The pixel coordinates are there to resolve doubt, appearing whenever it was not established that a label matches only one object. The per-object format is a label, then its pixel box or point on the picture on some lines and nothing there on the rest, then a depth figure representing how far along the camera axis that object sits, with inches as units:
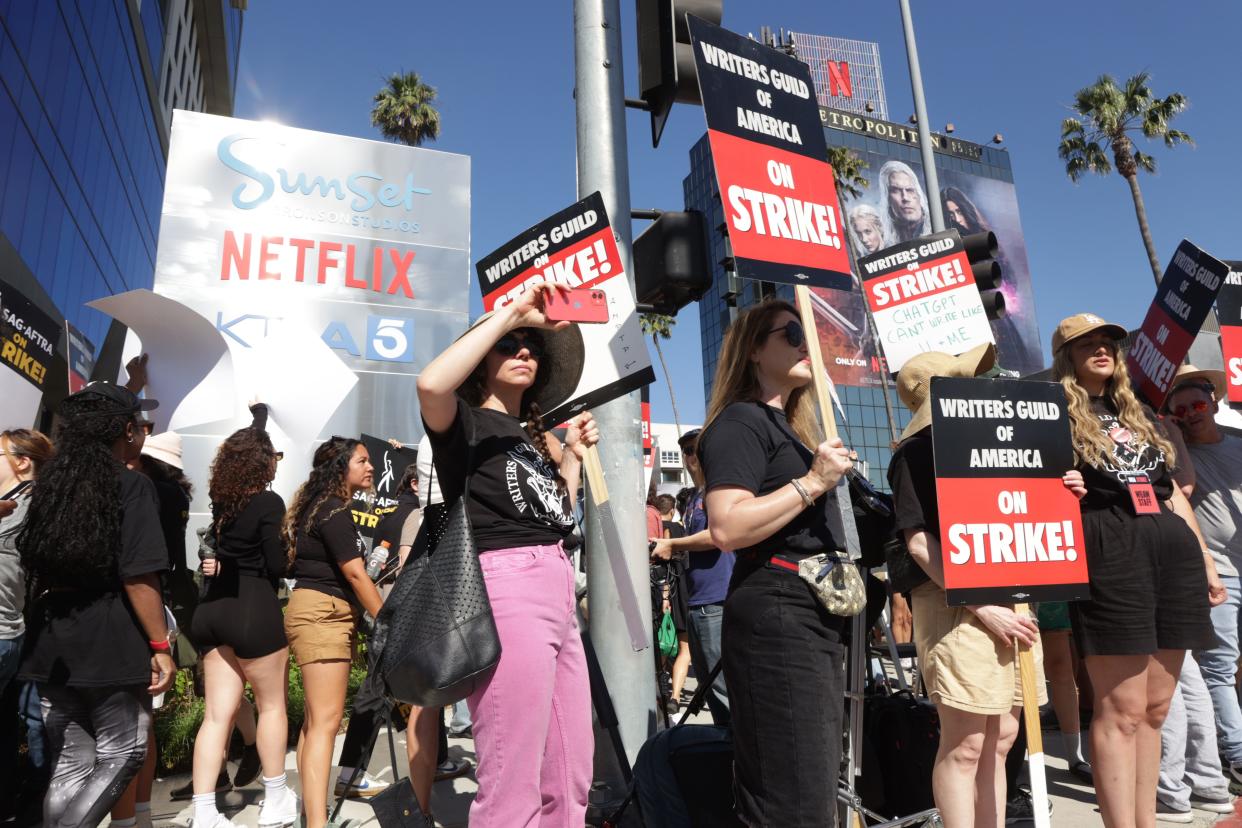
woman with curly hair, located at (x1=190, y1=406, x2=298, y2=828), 148.8
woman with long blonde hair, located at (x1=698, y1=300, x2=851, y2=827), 81.1
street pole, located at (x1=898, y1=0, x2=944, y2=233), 387.2
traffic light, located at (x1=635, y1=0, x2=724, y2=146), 156.4
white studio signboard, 337.1
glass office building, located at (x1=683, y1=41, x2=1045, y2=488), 2628.0
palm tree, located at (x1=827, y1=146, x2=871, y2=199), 1350.9
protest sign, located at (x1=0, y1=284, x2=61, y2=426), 169.8
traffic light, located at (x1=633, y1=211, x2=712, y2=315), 157.4
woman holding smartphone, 77.8
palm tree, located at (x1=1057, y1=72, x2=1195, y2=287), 1035.9
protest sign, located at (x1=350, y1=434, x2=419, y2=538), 236.7
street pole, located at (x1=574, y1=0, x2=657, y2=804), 133.9
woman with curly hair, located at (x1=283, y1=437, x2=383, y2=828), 139.9
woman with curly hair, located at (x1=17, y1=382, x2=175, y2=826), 114.0
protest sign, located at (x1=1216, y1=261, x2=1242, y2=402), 184.5
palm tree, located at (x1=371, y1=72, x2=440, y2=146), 952.3
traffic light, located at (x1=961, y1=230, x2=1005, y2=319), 229.8
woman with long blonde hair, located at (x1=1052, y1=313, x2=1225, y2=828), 113.7
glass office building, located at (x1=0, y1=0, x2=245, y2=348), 590.6
